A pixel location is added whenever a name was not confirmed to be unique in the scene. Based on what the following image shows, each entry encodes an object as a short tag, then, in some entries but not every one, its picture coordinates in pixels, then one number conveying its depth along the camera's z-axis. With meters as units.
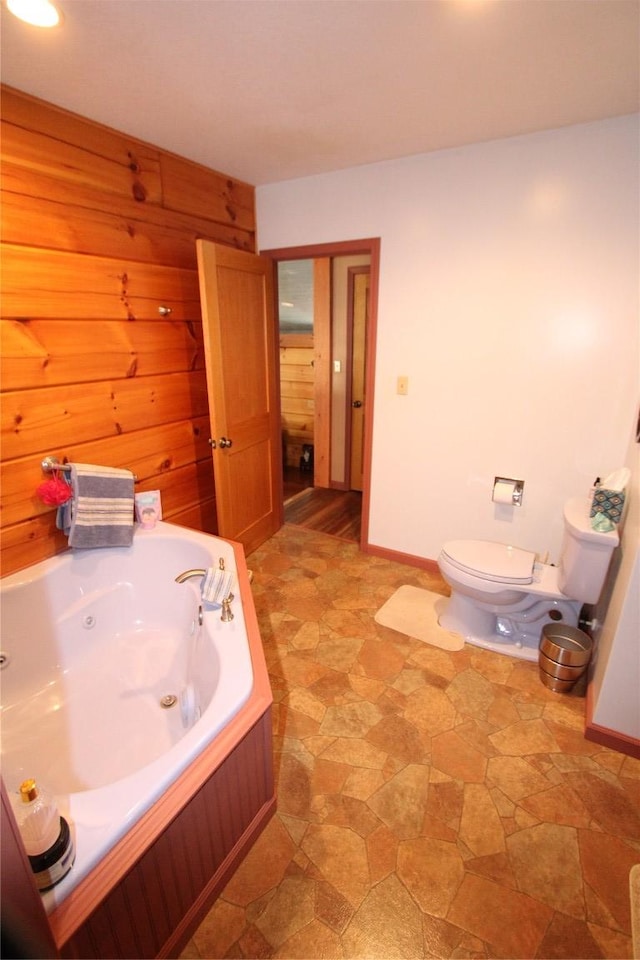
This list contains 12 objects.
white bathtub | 1.16
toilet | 1.82
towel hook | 1.85
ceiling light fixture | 1.18
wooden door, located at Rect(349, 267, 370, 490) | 3.77
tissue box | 1.76
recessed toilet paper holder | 2.41
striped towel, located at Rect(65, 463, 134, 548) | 1.90
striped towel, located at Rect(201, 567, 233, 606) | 1.63
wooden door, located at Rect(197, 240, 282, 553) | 2.39
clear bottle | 0.83
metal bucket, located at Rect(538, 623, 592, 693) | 1.89
